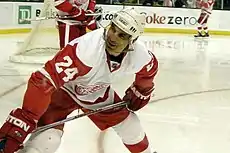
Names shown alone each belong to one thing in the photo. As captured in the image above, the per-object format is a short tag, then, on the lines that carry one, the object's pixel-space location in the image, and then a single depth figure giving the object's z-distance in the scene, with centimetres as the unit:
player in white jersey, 212
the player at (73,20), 546
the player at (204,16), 1277
